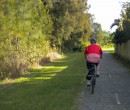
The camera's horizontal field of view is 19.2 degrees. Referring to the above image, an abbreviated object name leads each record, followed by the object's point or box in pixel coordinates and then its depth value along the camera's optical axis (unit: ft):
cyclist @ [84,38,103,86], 51.88
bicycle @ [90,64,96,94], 49.90
